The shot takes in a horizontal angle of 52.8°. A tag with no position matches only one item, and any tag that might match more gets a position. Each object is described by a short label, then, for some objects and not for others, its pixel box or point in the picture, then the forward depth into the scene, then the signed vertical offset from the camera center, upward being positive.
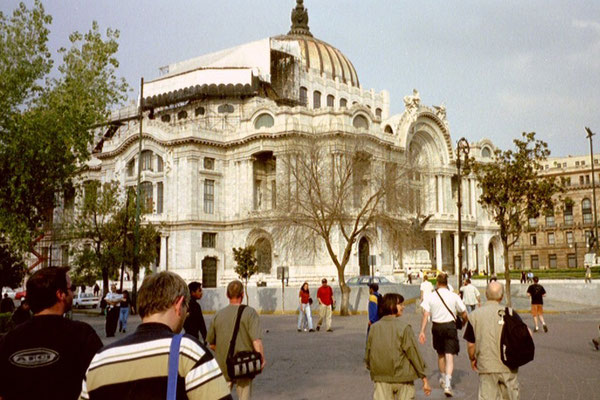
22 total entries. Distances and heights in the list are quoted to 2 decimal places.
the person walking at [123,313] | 23.42 -2.28
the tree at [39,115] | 15.72 +3.78
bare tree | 30.34 +2.96
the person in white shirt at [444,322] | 10.08 -1.19
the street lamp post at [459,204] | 34.11 +2.69
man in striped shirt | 2.83 -0.55
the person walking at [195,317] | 9.20 -0.97
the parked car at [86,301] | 43.69 -3.36
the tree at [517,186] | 30.89 +3.31
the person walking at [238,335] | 6.69 -0.92
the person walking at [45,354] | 3.78 -0.63
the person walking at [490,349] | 6.54 -1.09
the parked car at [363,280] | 38.59 -1.86
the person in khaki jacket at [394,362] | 6.43 -1.18
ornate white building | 52.84 +9.12
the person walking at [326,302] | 21.41 -1.77
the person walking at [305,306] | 21.71 -1.95
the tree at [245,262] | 40.03 -0.61
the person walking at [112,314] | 21.34 -2.13
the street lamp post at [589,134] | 49.56 +9.48
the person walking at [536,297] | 19.45 -1.50
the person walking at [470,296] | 20.14 -1.50
